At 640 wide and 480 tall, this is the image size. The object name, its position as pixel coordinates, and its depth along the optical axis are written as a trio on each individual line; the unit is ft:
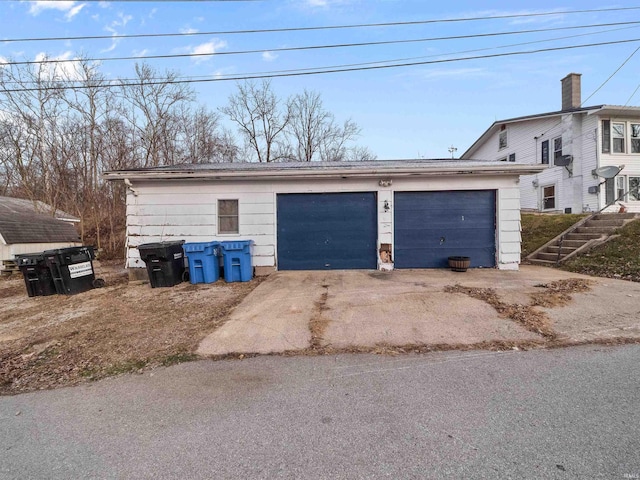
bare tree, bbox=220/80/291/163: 87.25
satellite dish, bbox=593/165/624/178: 44.01
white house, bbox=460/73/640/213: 50.01
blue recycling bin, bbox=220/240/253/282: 25.32
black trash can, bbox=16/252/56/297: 22.44
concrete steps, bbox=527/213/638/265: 30.04
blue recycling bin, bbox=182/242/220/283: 24.71
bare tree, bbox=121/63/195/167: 68.28
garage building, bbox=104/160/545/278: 27.73
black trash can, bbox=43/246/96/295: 22.52
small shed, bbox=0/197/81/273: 37.99
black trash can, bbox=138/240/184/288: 23.94
